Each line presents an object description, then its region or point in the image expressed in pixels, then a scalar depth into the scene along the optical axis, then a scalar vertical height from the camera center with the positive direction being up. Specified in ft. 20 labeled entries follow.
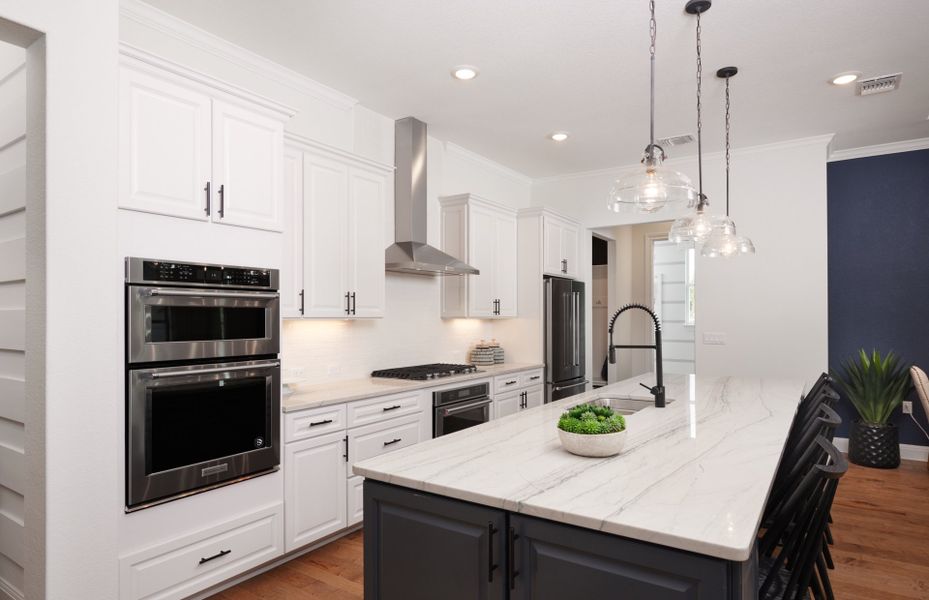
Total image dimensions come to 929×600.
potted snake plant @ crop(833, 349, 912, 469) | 15.72 -3.12
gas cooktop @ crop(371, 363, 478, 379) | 13.06 -1.69
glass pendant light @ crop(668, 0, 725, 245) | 10.23 +1.44
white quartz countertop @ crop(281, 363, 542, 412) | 9.91 -1.79
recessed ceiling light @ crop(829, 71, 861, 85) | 11.93 +4.89
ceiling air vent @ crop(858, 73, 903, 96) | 12.17 +4.89
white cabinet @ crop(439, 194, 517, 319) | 15.83 +1.49
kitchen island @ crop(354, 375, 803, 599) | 3.99 -1.70
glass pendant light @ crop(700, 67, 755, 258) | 10.31 +1.11
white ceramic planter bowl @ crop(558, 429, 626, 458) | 5.83 -1.50
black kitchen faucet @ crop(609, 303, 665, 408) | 9.30 -1.48
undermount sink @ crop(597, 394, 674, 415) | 10.04 -1.84
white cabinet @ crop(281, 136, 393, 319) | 10.79 +1.45
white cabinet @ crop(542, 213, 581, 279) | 17.85 +1.90
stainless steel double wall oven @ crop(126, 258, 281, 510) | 7.36 -1.07
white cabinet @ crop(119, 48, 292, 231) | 7.43 +2.33
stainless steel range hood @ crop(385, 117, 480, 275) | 14.23 +2.82
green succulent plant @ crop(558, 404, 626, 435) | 5.89 -1.29
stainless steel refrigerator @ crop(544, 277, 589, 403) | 17.43 -1.16
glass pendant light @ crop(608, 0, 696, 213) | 7.31 +1.56
